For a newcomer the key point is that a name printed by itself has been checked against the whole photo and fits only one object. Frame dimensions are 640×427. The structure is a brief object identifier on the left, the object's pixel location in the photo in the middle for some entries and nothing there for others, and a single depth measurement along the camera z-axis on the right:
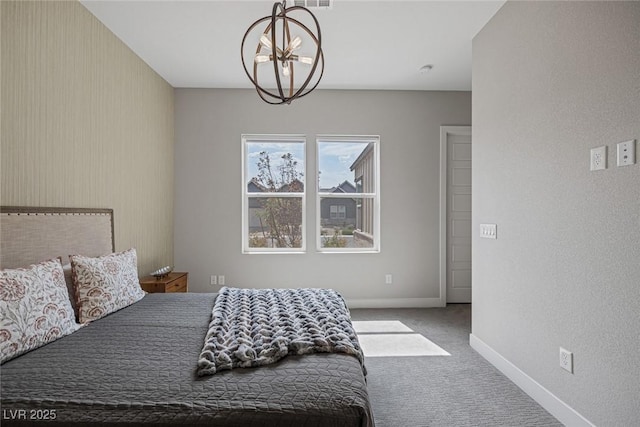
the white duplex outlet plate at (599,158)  1.76
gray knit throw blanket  1.54
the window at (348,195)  4.59
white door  4.64
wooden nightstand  3.27
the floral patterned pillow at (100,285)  2.13
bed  1.22
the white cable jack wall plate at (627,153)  1.60
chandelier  1.77
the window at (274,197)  4.57
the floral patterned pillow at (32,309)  1.55
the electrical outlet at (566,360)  2.00
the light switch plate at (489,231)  2.80
